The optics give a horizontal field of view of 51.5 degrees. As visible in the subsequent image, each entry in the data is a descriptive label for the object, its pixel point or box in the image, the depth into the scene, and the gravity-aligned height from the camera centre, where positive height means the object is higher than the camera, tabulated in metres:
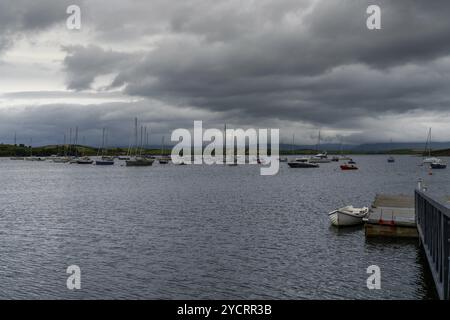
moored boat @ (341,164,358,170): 198.75 -4.81
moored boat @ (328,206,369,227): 42.53 -5.69
